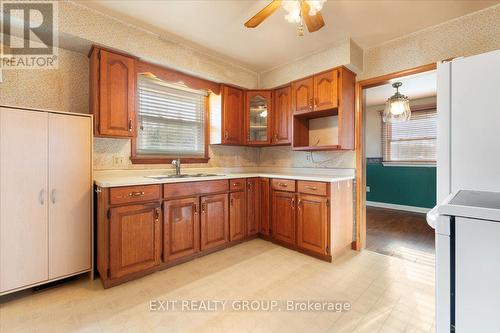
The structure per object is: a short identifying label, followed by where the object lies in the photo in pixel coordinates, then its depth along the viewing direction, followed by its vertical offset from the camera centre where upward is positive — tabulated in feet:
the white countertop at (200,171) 6.99 -0.33
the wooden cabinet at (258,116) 11.46 +2.54
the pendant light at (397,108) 11.42 +2.97
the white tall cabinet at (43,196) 5.72 -0.81
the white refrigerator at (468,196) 2.45 -0.45
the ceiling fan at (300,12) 5.02 +3.69
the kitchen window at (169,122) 9.14 +1.94
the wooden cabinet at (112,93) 7.23 +2.45
